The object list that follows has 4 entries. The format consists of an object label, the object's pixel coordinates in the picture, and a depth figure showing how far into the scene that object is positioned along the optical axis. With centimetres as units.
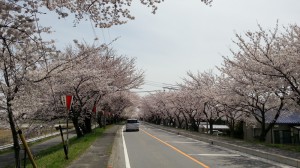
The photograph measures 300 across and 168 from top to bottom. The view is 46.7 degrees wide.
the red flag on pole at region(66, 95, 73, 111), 1374
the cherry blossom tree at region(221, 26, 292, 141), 1842
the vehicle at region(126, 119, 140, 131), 4564
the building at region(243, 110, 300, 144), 2989
